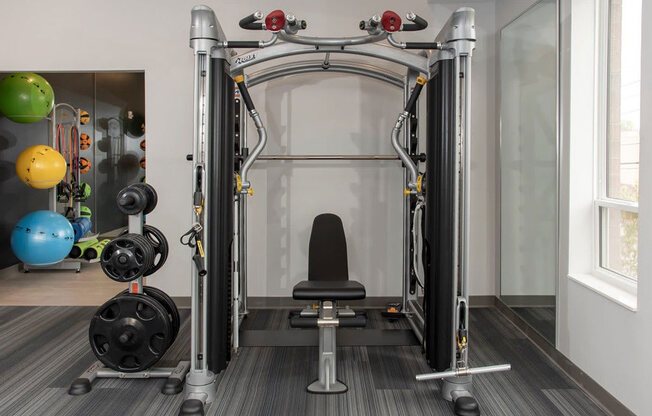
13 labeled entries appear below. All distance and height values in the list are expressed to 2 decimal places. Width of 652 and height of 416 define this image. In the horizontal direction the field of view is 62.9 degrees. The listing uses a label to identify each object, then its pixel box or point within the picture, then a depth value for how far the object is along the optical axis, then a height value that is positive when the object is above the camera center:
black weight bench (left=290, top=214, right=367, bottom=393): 2.72 -0.68
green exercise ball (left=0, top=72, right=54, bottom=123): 4.65 +0.82
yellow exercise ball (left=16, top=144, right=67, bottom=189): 4.76 +0.22
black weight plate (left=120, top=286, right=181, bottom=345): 2.92 -0.62
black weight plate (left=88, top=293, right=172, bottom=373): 2.76 -0.73
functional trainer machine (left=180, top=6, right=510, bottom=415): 2.52 -0.01
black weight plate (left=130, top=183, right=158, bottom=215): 2.83 -0.02
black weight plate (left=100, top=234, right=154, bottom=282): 2.68 -0.34
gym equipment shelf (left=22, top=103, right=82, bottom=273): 5.42 +0.52
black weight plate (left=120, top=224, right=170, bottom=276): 2.91 -0.30
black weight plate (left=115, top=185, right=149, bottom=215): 2.71 -0.05
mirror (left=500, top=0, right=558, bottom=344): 3.18 +0.16
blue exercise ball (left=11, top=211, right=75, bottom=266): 4.65 -0.42
